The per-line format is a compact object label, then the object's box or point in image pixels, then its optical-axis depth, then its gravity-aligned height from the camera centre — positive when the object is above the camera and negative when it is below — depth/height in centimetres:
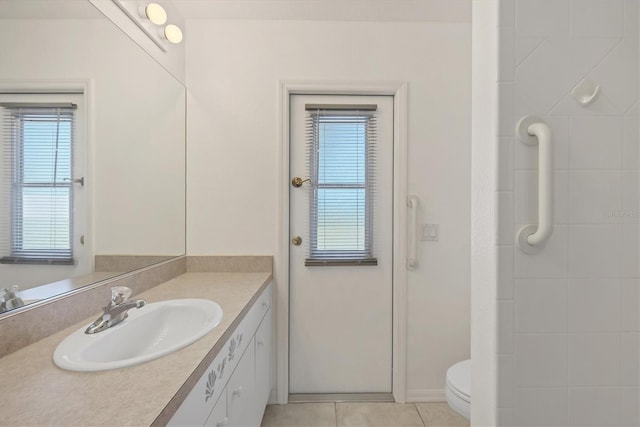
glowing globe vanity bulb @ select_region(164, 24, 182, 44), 156 +100
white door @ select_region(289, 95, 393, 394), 186 -33
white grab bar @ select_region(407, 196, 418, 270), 179 -12
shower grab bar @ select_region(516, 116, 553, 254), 70 +8
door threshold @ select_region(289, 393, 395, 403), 182 -119
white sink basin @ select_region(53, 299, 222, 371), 74 -40
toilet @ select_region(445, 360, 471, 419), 128 -81
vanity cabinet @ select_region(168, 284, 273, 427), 74 -59
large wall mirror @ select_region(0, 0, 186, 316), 85 +27
